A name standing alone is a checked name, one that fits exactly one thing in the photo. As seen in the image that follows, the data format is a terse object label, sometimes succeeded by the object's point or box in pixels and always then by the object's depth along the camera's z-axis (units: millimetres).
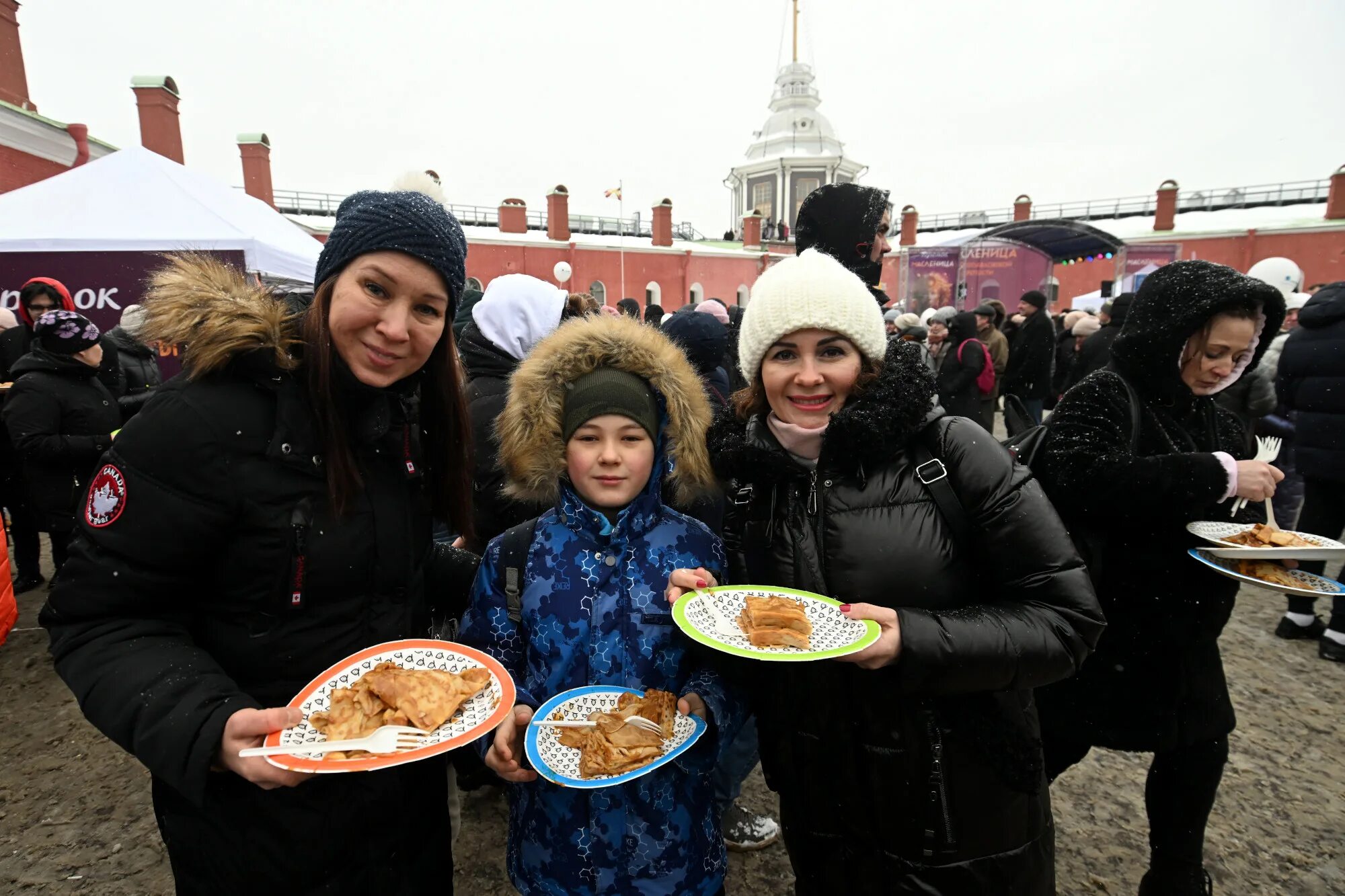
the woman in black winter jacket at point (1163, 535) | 2205
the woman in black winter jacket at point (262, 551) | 1315
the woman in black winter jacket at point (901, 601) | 1546
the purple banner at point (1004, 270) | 23531
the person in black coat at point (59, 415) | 4645
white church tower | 51906
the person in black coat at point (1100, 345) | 7281
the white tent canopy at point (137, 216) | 7578
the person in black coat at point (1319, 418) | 4496
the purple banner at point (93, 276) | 7438
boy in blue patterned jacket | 1869
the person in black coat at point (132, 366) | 5703
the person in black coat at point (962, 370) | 7887
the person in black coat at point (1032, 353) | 9375
